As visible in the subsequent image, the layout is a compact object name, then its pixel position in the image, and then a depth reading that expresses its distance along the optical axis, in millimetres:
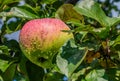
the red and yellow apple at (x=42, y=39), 475
